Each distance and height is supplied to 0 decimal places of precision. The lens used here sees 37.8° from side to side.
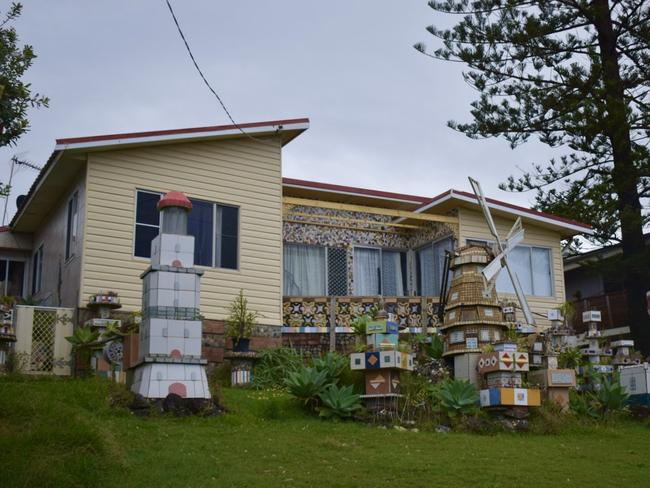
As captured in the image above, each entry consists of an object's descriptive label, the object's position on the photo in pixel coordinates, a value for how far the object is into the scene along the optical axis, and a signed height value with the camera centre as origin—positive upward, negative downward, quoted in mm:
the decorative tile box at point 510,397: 15336 +233
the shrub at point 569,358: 17984 +994
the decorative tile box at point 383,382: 15492 +492
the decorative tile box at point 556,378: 16375 +566
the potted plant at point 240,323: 18969 +1849
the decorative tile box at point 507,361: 15719 +826
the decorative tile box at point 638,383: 17734 +514
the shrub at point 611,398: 16875 +224
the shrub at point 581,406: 16719 +87
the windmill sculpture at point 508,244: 18625 +3432
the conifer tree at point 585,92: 25047 +8592
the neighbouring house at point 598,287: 25859 +3954
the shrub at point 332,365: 16094 +805
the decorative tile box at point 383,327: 15984 +1419
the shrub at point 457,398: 15266 +222
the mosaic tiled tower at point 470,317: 16781 +1671
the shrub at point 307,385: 15391 +452
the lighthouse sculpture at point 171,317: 14172 +1471
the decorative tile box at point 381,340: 15859 +1201
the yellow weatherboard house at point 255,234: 19562 +4185
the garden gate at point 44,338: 18250 +1487
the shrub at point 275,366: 18391 +927
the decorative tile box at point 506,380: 15672 +521
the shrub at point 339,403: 15078 +155
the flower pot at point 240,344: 18938 +1371
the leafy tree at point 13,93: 10953 +3678
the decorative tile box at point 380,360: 15484 +857
